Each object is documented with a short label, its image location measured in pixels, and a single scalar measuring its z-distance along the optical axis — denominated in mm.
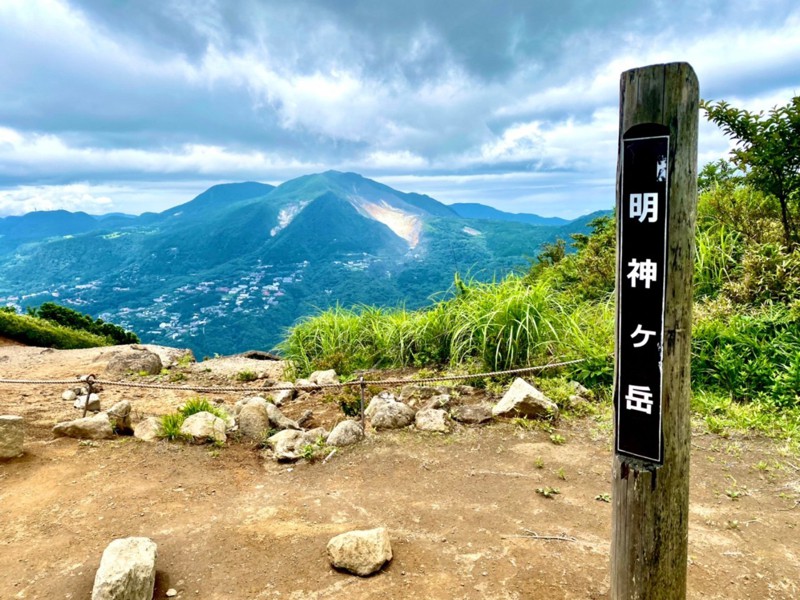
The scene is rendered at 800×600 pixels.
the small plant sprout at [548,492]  4012
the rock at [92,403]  6359
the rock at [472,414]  5383
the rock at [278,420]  5582
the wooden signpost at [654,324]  2115
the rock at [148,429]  5257
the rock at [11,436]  4680
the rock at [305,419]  5834
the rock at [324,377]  7320
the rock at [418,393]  6027
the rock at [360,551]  3047
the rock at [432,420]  5289
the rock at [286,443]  4855
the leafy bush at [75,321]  16969
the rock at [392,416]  5418
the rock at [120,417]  5441
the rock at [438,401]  5699
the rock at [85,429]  5238
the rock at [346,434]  5082
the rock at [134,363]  9555
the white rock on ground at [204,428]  5191
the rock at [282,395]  6824
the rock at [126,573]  2746
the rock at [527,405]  5379
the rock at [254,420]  5367
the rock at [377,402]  5637
